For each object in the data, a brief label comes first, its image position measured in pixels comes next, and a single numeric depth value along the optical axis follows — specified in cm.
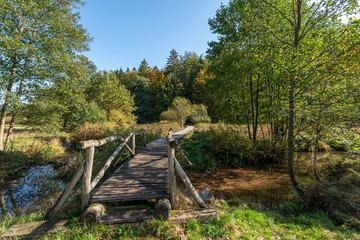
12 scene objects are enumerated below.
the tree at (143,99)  3897
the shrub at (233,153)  798
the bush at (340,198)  352
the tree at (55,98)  930
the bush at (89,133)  967
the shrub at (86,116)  1466
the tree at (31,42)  794
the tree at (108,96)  2403
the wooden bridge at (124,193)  280
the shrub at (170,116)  2254
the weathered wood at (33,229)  252
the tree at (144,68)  4778
